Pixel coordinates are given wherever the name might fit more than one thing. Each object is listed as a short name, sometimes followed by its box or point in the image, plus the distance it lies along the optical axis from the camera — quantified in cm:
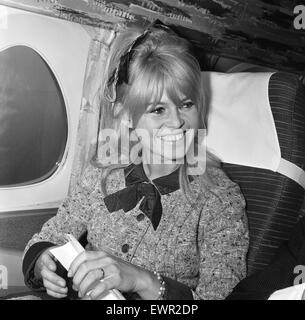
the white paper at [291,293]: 108
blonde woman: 127
